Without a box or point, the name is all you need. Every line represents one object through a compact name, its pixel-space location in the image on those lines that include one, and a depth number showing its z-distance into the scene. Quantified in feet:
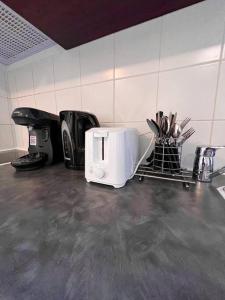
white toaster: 1.63
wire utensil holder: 1.83
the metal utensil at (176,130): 1.78
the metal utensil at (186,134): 1.86
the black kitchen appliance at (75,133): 2.16
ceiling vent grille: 2.12
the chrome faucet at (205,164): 1.76
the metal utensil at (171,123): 1.76
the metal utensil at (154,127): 1.80
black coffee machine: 2.23
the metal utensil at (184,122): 1.89
